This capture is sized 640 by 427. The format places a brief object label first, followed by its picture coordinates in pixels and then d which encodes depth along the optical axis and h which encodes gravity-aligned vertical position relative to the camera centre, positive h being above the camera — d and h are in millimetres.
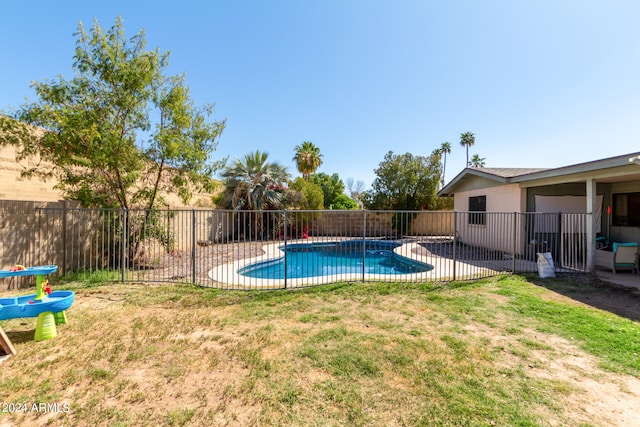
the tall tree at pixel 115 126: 5898 +2085
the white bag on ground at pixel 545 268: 6742 -1448
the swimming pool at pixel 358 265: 8567 -2002
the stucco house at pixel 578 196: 6969 +567
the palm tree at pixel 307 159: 23922 +4772
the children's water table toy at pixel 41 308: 3299 -1260
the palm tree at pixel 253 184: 14164 +1494
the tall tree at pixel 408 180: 17578 +2104
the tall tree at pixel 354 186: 38950 +3822
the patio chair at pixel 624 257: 6949 -1207
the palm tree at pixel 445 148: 35438 +8605
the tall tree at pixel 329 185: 31188 +3402
